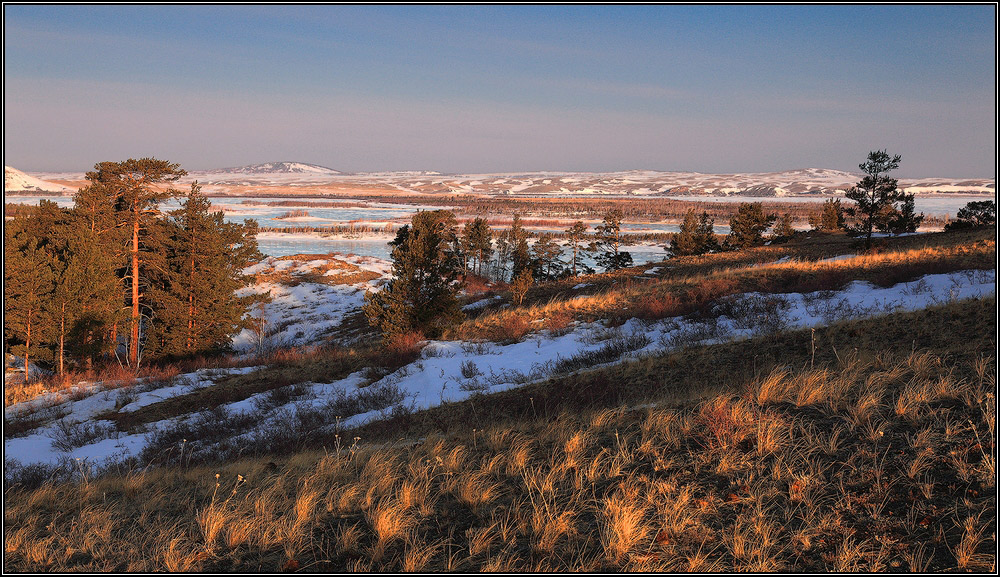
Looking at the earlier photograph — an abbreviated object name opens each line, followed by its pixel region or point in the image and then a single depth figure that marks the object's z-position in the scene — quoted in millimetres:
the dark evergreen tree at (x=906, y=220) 39812
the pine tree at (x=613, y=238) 53353
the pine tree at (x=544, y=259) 57094
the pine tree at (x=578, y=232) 55381
